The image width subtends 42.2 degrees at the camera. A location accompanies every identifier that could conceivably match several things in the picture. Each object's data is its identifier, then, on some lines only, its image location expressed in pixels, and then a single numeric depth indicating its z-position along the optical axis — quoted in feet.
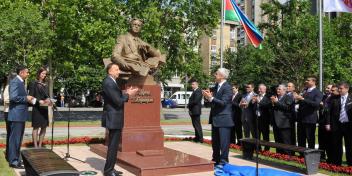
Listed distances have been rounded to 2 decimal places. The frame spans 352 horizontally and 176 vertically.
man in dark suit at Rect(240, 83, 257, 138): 43.52
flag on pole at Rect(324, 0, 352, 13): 56.65
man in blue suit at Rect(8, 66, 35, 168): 32.89
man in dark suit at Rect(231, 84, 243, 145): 46.96
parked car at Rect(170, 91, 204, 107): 196.13
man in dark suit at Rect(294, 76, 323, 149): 35.83
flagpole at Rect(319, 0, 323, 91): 64.13
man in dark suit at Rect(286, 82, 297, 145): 38.78
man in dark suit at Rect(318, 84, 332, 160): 36.71
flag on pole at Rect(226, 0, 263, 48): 62.34
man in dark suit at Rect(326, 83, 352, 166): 34.14
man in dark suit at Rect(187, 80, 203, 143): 50.98
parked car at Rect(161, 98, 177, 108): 192.63
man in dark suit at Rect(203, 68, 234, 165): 32.32
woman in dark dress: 38.78
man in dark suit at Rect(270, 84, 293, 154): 38.52
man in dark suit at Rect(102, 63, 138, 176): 27.32
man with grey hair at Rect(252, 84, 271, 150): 41.39
